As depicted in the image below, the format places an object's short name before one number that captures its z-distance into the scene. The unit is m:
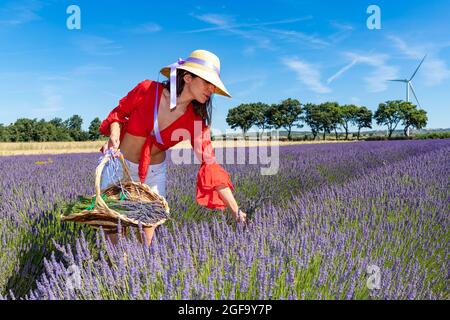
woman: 2.17
